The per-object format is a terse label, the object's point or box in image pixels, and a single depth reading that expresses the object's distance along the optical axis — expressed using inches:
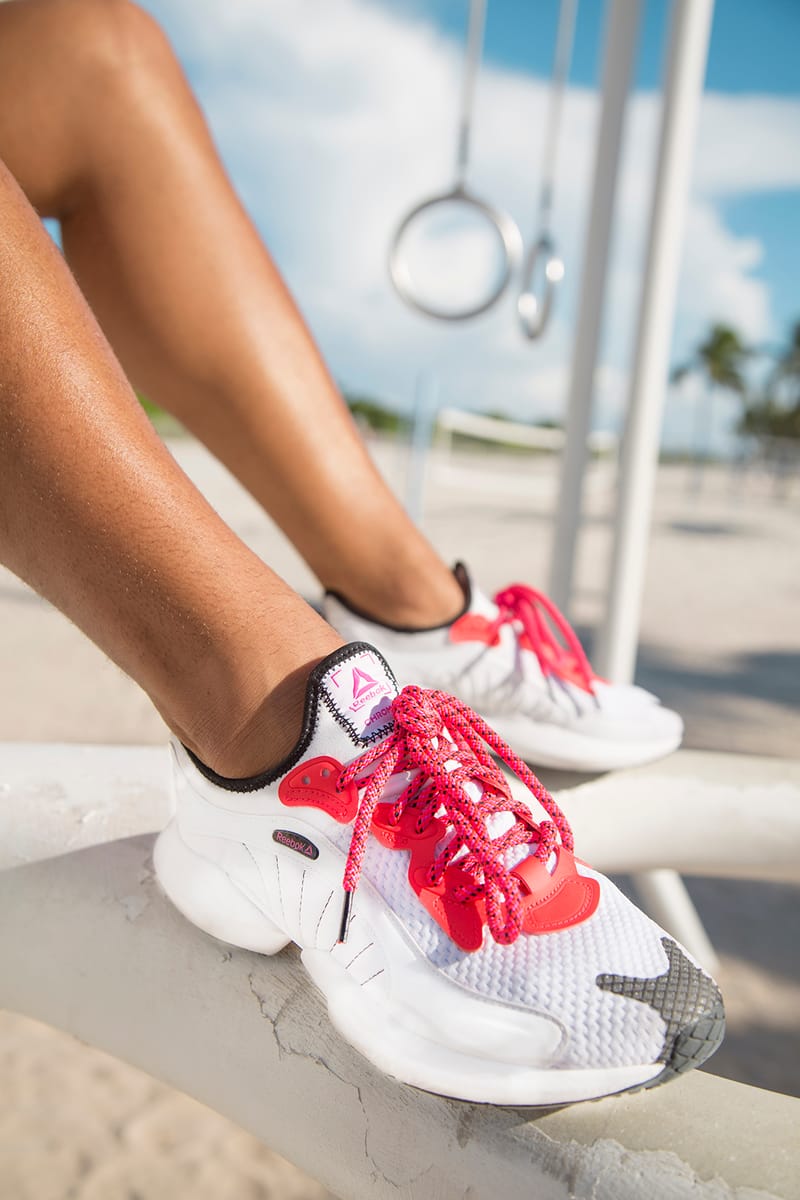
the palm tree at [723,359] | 1531.7
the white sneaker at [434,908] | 20.0
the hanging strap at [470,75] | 66.5
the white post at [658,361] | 58.9
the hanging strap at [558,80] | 67.8
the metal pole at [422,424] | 191.8
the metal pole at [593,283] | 61.9
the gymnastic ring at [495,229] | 70.1
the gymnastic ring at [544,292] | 71.5
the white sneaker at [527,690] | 35.3
